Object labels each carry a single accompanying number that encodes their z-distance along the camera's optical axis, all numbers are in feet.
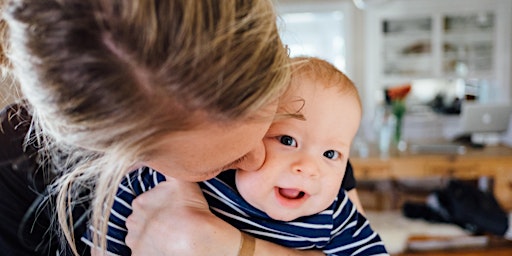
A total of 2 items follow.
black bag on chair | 7.38
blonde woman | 1.33
